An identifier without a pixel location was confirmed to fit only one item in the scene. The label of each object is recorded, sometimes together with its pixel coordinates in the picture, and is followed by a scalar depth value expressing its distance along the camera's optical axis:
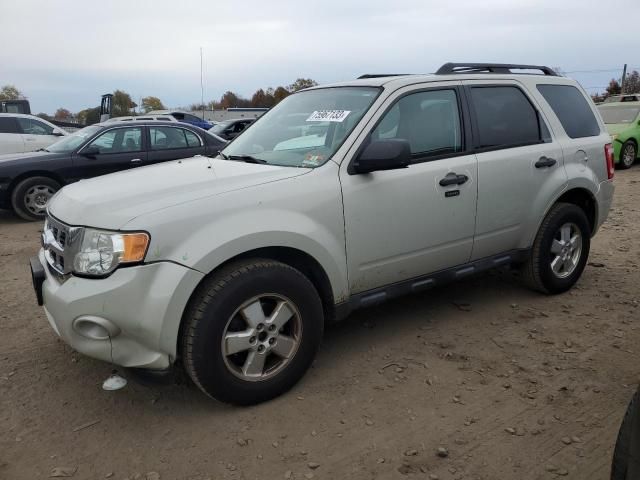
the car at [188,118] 25.30
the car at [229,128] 14.95
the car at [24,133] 10.94
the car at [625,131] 12.43
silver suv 2.61
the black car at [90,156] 8.04
